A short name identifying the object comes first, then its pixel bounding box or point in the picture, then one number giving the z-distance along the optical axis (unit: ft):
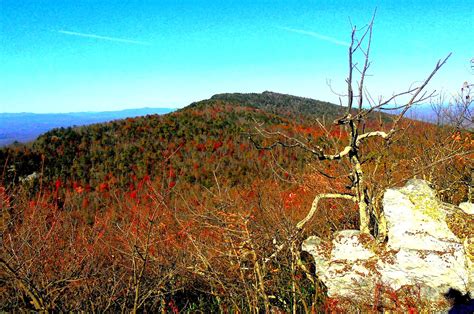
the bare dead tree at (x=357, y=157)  10.93
